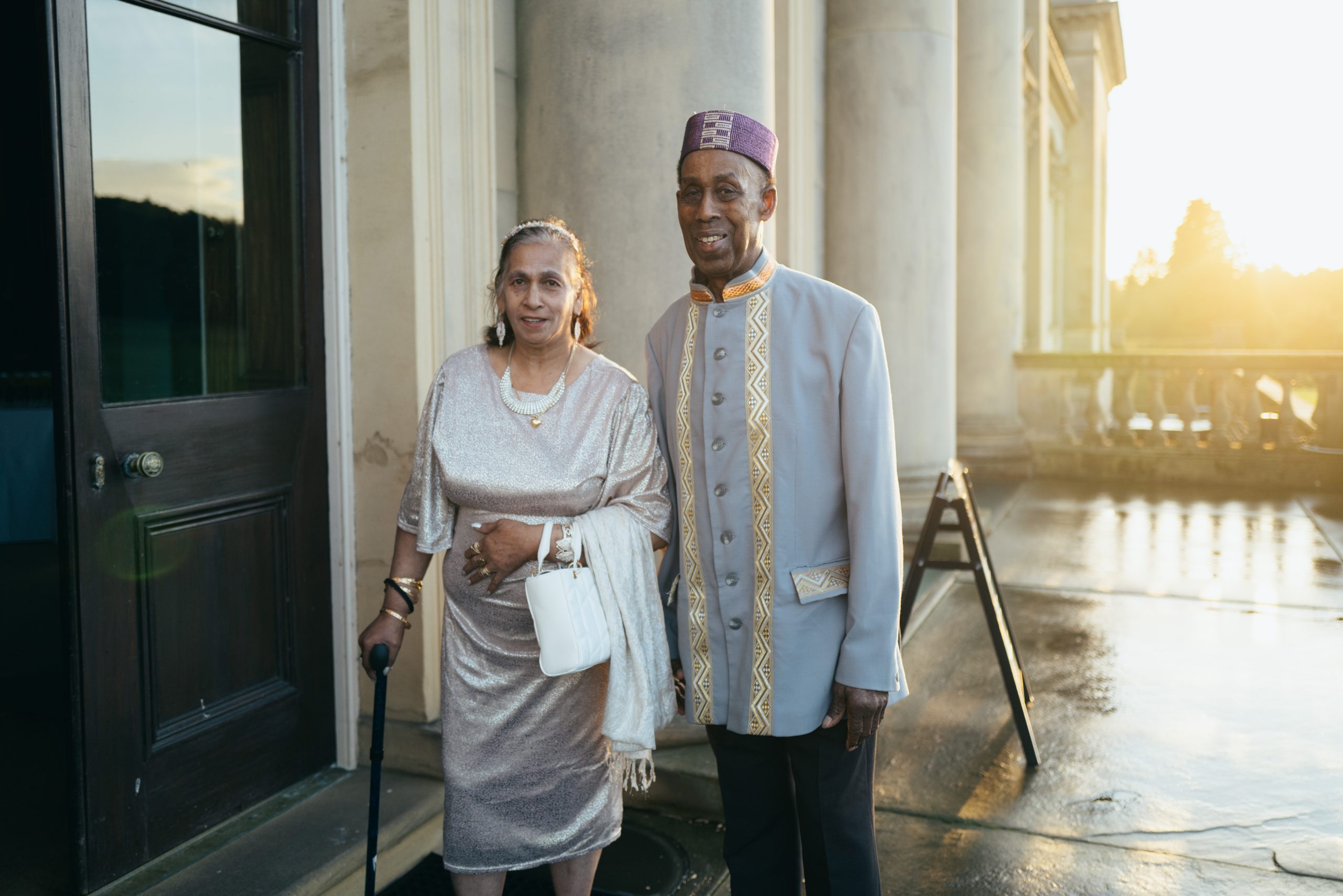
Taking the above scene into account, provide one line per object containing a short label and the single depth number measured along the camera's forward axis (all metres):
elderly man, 2.08
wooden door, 2.74
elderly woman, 2.32
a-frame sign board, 3.76
